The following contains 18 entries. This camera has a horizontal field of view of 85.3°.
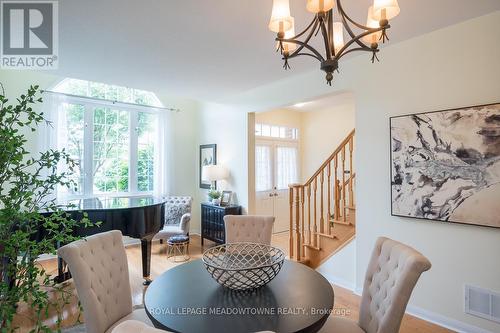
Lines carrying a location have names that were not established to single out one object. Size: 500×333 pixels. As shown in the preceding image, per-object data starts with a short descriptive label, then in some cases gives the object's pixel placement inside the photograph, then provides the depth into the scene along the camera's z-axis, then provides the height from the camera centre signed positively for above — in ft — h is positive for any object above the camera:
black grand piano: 9.74 -1.77
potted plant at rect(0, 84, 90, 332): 3.47 -0.82
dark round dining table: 3.95 -2.22
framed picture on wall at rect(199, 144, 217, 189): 17.69 +0.98
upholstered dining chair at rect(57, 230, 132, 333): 4.98 -2.12
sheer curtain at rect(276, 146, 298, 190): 20.43 +0.31
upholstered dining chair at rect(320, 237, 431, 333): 4.50 -2.19
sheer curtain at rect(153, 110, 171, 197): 17.80 +0.88
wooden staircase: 11.42 -2.60
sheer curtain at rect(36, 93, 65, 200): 13.63 +2.46
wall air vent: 7.13 -3.63
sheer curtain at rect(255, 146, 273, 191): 19.24 +0.17
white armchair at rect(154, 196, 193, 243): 14.82 -2.67
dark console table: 15.19 -2.90
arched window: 14.97 +2.17
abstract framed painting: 7.12 +0.09
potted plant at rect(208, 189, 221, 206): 16.05 -1.51
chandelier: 4.56 +2.68
